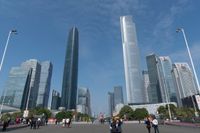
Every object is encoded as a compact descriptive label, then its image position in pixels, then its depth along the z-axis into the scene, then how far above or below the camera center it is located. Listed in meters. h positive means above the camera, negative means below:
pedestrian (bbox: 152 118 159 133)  13.02 -0.97
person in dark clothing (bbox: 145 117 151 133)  14.06 -0.94
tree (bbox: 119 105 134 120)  86.74 +0.87
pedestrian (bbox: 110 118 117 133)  8.34 -0.71
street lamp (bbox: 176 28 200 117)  20.67 +9.97
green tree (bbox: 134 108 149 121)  83.57 +0.19
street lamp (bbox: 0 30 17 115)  23.79 +13.41
